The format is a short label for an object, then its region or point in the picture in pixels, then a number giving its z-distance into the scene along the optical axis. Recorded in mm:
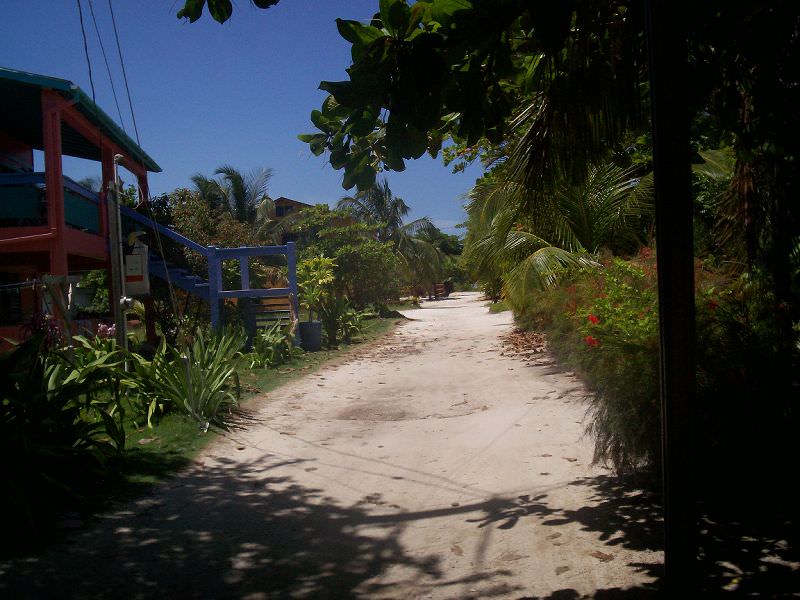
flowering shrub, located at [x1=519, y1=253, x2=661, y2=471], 5137
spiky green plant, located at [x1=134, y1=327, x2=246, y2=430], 8125
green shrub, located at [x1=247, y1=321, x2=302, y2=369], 13750
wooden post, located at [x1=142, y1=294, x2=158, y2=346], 16625
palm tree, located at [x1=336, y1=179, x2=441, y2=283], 42188
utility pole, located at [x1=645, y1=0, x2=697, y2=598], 2766
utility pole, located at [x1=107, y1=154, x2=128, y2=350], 9350
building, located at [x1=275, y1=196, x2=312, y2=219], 52938
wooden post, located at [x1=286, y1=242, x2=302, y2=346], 16594
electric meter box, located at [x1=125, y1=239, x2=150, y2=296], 10680
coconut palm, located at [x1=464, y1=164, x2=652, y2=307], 12414
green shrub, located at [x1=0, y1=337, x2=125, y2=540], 4824
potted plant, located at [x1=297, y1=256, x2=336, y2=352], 18875
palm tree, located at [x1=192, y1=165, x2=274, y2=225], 32812
